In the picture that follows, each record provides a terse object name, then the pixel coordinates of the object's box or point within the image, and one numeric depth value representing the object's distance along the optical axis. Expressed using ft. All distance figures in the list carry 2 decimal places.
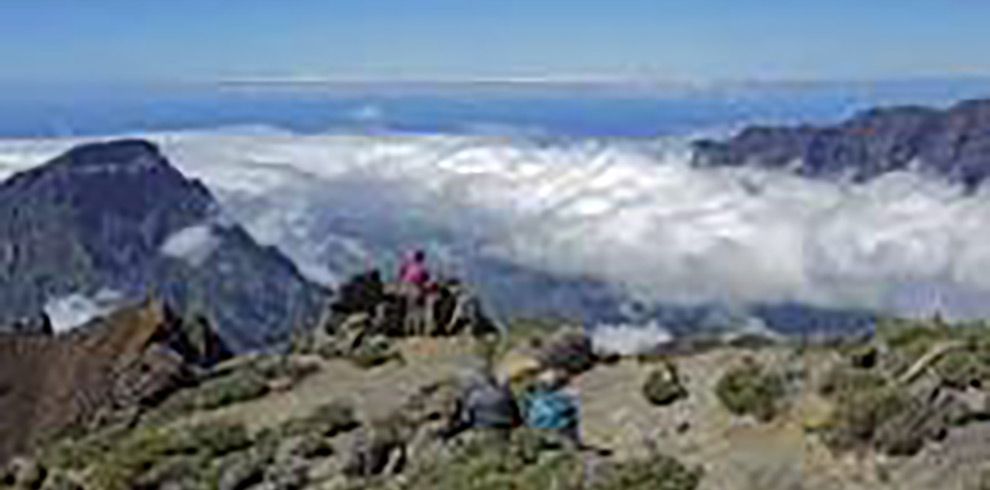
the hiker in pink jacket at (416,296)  129.80
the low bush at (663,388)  98.89
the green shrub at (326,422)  96.48
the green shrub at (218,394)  110.32
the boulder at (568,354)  112.16
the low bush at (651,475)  78.33
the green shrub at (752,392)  90.43
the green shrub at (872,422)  80.59
